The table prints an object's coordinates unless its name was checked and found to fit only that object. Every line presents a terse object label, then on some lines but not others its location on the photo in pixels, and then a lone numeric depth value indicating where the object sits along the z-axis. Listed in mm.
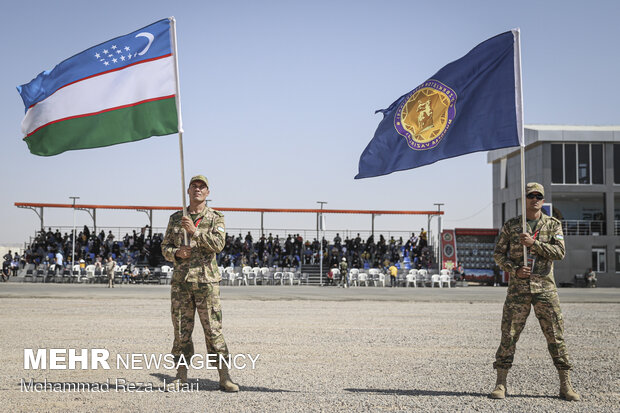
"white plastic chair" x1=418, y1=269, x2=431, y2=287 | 38000
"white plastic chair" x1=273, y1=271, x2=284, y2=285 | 38438
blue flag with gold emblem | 7445
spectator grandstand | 39969
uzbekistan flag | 7383
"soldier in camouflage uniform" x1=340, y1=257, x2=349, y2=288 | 35938
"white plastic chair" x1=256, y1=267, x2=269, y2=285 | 38531
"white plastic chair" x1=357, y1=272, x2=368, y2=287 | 37906
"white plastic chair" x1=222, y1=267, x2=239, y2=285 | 37575
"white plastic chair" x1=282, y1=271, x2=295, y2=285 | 38531
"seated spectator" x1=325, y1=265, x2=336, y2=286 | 38188
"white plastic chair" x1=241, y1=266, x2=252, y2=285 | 37906
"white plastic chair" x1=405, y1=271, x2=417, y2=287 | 37416
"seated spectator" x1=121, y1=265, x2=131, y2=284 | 37319
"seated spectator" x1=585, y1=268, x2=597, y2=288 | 42375
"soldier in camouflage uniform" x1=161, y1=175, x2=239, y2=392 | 6449
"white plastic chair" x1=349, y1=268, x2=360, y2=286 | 38159
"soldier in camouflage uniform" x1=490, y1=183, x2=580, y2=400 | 6305
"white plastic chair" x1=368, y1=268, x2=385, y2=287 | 38031
